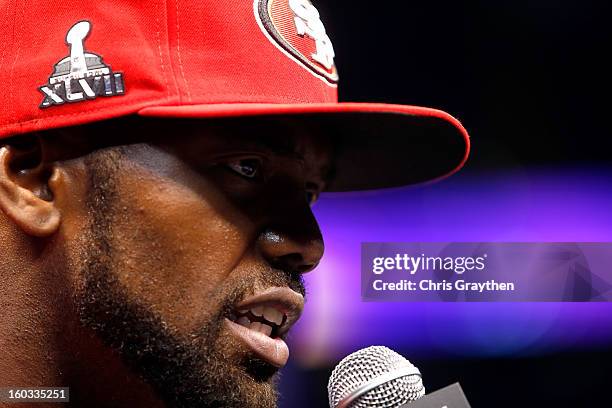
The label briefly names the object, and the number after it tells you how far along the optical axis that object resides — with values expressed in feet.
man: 9.99
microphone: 10.19
